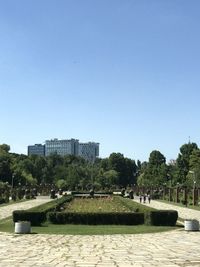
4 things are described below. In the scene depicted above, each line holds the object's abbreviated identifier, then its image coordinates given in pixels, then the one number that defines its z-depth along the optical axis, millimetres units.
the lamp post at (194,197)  42375
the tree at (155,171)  83367
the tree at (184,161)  76315
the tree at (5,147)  93470
